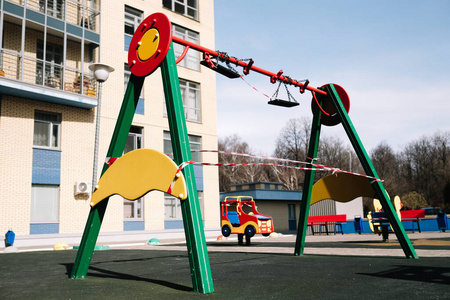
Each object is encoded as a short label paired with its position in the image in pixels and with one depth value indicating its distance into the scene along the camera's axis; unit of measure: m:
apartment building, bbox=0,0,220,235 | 18.38
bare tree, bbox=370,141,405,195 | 69.00
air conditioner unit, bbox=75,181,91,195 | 19.99
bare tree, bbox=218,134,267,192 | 60.47
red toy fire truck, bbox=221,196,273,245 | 16.11
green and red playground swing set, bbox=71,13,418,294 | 5.14
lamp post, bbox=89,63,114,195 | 15.59
